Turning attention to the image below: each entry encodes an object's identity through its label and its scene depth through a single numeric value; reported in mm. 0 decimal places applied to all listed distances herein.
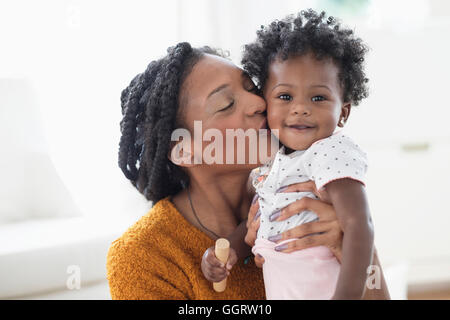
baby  934
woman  1158
